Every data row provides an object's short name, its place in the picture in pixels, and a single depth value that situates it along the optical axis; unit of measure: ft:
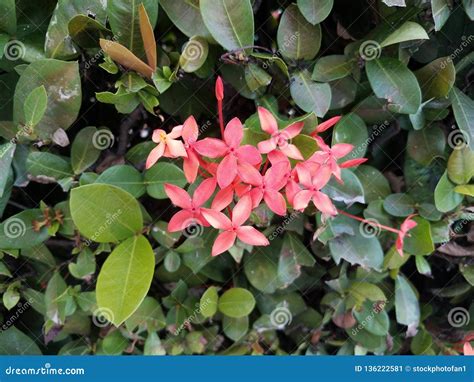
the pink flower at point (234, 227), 0.87
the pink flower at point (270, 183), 0.85
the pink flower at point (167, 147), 0.84
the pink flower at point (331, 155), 0.89
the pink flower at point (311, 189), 0.87
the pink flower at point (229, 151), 0.84
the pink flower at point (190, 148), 0.86
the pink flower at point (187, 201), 0.88
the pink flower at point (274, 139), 0.86
